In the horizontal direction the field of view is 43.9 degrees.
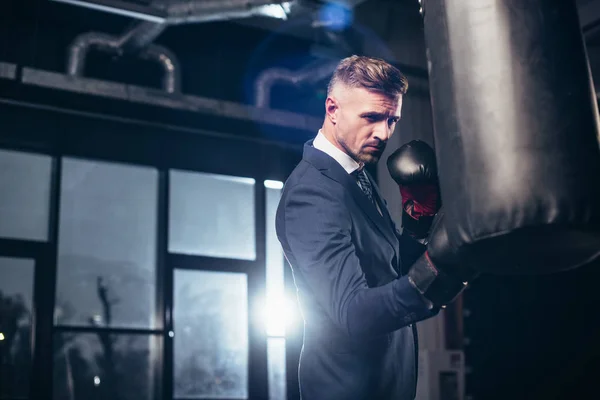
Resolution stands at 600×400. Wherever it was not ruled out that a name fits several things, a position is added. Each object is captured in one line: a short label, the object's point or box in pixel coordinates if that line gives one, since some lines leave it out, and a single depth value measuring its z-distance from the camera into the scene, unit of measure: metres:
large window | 4.75
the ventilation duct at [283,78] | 5.60
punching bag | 1.26
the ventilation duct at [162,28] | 4.38
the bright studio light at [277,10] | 4.29
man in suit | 1.47
